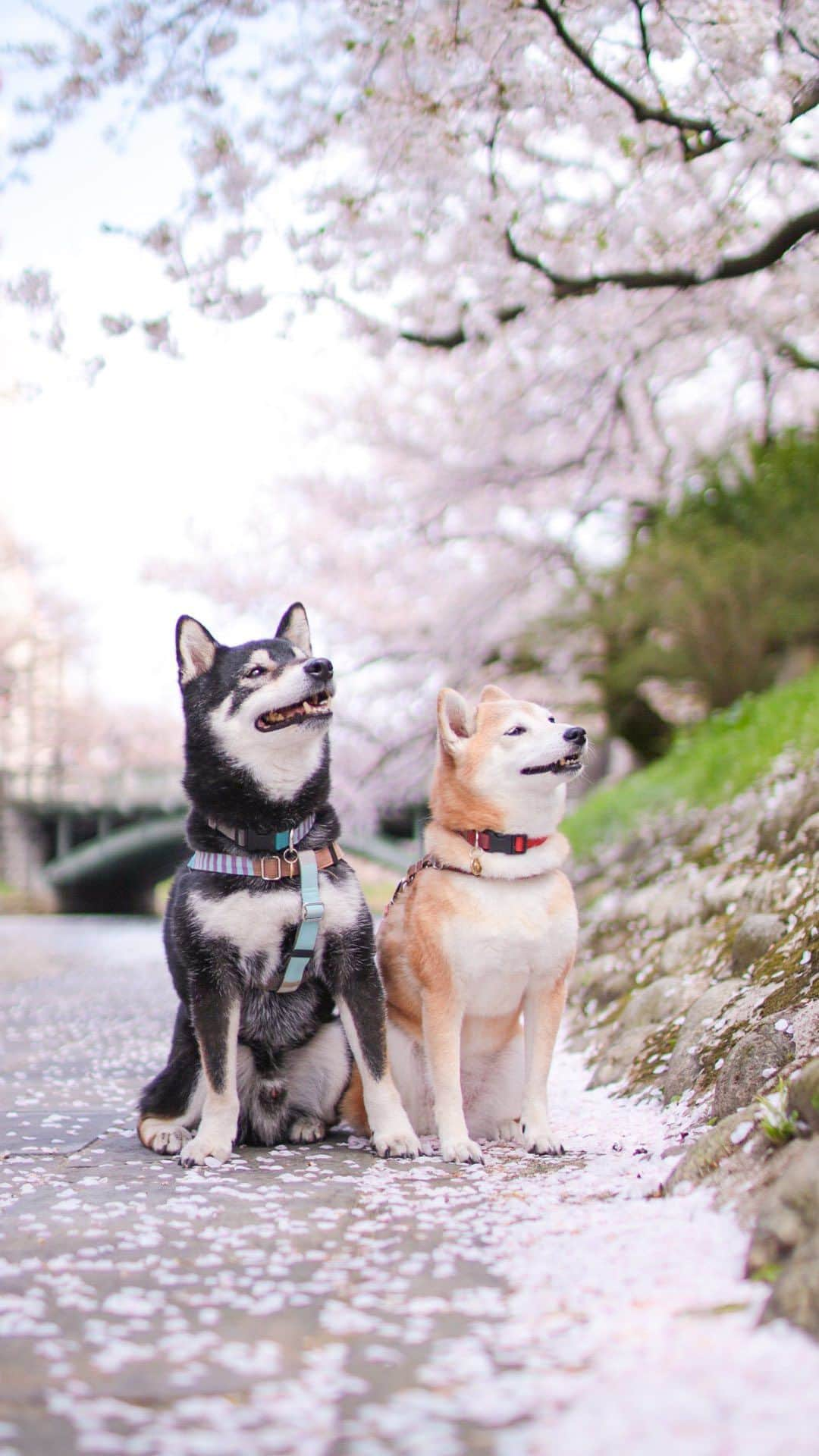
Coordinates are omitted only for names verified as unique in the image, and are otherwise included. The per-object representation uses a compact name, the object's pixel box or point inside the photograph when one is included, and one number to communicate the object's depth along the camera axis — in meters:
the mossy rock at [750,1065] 2.91
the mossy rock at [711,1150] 2.57
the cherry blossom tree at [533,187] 4.77
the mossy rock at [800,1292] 1.75
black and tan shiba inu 3.25
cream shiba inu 3.31
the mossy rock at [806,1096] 2.23
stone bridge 31.03
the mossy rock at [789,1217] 1.96
